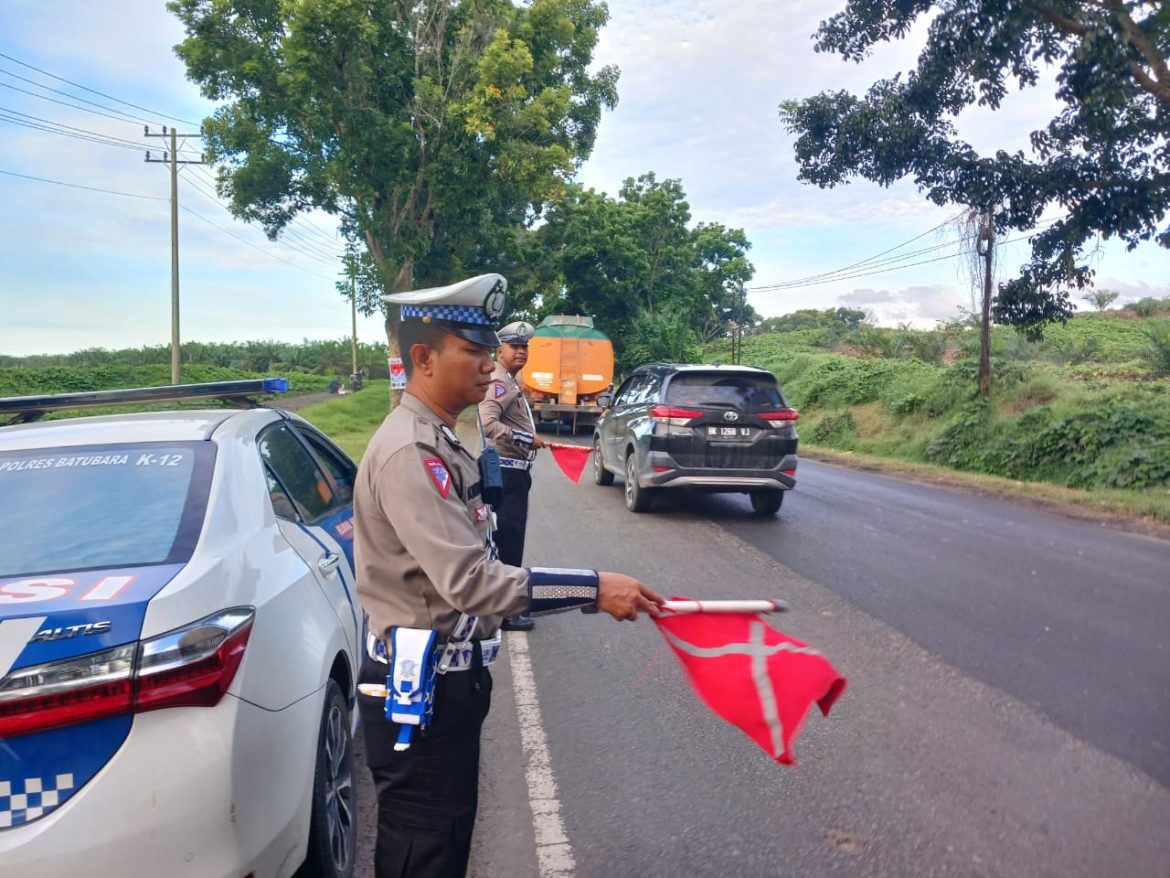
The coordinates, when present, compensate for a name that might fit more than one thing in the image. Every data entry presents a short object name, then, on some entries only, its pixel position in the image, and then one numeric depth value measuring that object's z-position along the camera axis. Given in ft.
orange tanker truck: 83.92
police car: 7.05
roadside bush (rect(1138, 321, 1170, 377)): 61.72
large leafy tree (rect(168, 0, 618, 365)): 75.25
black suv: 34.22
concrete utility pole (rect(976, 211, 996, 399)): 58.80
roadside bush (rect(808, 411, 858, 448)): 79.36
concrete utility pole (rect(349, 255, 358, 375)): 201.01
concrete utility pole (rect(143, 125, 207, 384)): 98.37
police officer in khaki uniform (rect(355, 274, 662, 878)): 7.00
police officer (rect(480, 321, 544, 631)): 19.92
